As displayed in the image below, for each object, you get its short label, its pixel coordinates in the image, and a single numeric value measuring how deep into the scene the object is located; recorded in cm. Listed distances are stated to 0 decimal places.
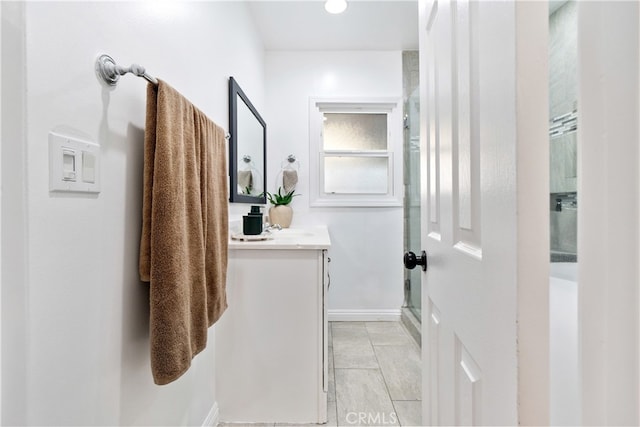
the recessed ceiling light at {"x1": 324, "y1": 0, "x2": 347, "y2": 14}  197
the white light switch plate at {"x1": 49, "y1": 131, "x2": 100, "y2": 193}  54
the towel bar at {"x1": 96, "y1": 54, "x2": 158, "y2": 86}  66
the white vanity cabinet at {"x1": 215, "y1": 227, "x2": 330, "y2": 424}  140
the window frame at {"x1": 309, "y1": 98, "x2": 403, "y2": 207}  265
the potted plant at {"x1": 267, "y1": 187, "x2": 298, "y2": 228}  247
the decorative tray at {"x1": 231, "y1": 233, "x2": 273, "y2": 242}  149
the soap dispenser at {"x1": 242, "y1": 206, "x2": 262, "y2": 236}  161
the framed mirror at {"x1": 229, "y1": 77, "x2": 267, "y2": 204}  167
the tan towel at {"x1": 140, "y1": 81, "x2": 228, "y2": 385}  74
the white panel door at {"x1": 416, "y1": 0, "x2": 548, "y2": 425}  37
